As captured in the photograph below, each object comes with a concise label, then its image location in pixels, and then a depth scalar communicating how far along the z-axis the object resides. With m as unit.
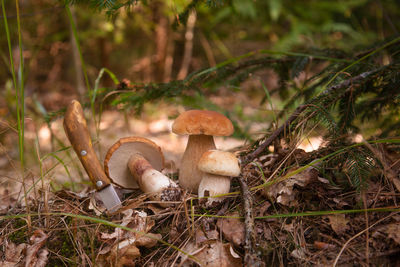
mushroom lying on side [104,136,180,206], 0.74
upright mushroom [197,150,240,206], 0.70
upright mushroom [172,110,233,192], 0.74
